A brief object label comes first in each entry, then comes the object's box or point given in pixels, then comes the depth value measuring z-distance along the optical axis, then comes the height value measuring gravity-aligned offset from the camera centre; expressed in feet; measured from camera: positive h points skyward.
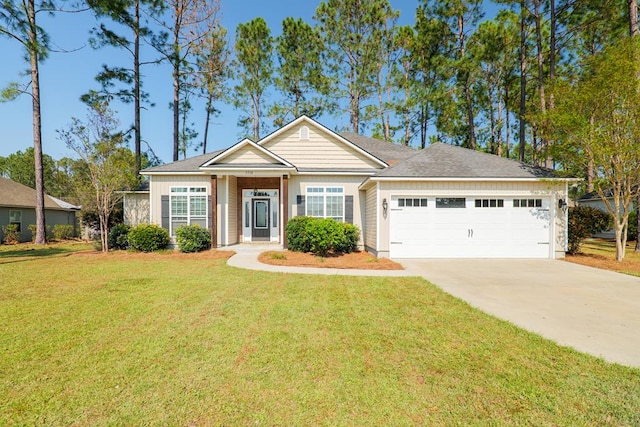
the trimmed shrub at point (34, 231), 56.31 -3.42
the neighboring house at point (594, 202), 67.81 +1.36
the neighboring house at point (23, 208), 54.85 +1.43
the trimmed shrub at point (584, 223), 34.86 -1.98
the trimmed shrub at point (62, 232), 57.69 -3.53
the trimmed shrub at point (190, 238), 37.58 -3.42
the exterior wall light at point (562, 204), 33.27 +0.43
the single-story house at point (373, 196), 33.65 +1.93
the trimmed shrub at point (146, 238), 37.91 -3.27
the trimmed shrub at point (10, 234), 52.75 -3.52
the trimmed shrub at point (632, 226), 55.93 -4.05
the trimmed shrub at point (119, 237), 40.11 -3.30
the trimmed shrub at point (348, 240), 35.50 -3.76
